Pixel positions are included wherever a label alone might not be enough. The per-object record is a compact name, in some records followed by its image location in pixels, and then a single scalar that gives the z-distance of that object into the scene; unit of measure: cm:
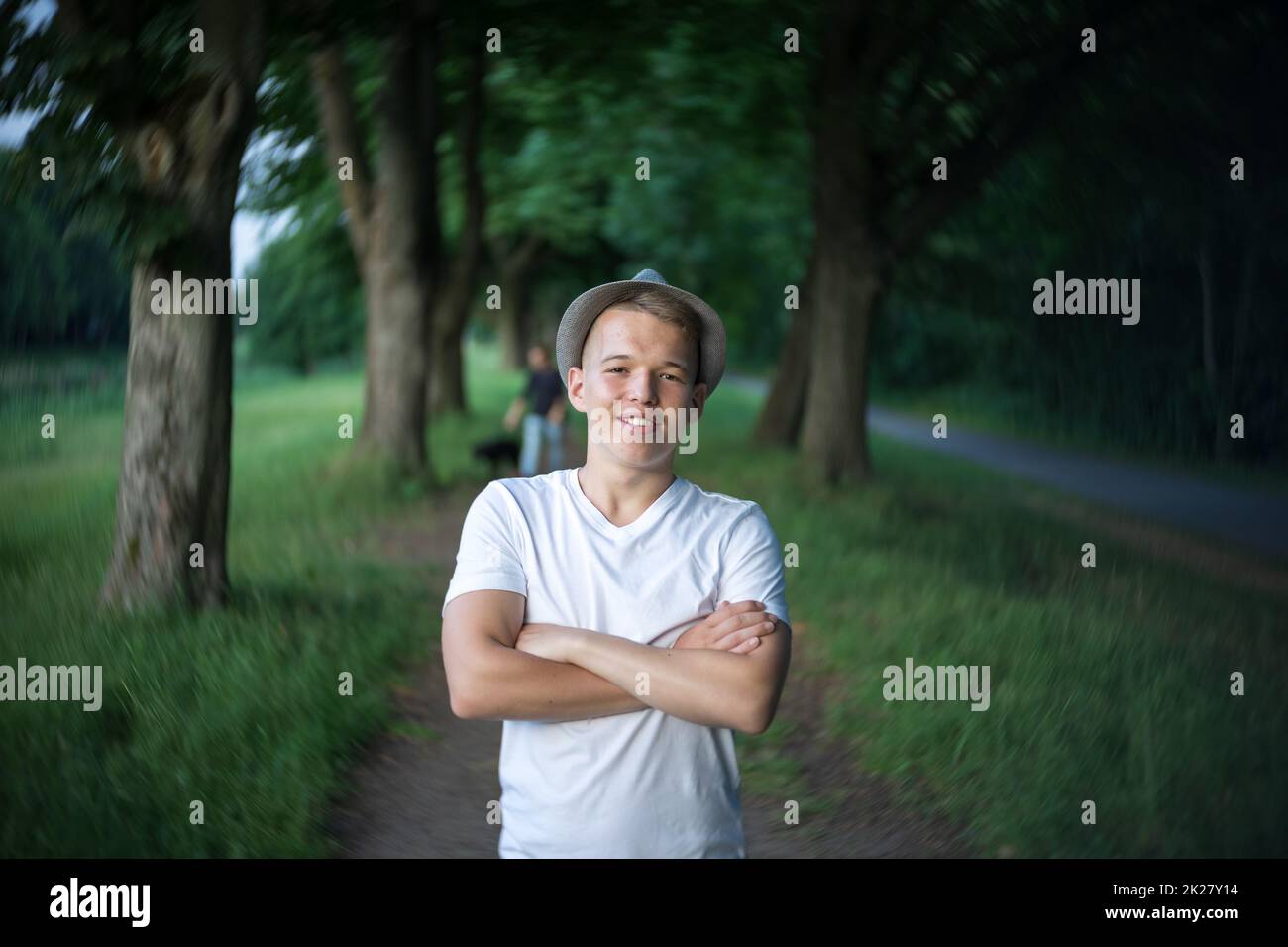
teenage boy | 211
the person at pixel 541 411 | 1238
